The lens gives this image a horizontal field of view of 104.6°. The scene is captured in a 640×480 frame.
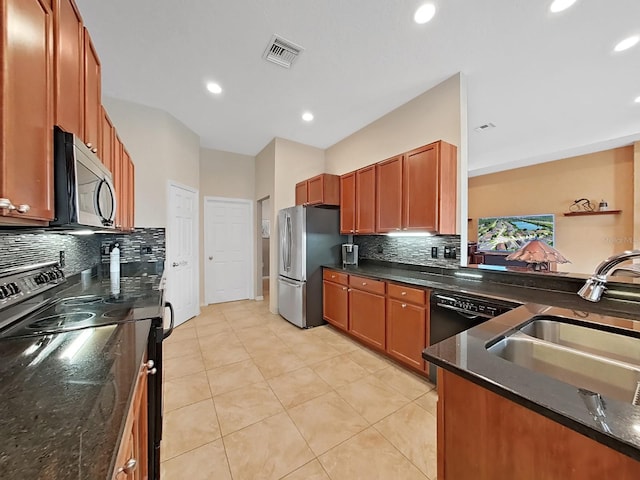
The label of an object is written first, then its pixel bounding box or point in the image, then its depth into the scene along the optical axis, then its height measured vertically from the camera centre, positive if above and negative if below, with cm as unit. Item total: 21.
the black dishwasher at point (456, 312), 176 -56
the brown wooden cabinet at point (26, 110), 68 +40
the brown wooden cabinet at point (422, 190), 241 +53
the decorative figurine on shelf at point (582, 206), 450 +64
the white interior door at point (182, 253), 355 -20
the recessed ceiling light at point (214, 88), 277 +174
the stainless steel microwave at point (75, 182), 90 +24
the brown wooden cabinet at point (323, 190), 358 +75
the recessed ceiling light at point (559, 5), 174 +168
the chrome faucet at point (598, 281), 107 -19
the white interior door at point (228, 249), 468 -18
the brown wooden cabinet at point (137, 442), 60 -64
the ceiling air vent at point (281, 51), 215 +172
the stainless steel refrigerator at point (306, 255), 350 -22
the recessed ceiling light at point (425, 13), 180 +170
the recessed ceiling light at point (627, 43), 209 +171
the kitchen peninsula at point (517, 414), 54 -43
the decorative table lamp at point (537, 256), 236 -15
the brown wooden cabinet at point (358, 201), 314 +53
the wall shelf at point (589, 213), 422 +49
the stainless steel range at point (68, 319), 96 -40
